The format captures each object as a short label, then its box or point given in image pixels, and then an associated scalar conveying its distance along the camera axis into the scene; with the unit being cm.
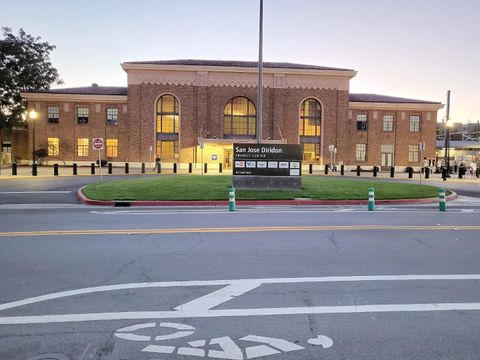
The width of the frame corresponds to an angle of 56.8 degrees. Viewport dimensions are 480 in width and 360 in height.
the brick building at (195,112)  4866
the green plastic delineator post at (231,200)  1466
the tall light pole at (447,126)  3875
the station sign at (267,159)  1969
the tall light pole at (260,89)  2123
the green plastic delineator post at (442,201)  1493
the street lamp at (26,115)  5042
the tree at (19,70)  5400
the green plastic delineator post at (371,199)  1477
